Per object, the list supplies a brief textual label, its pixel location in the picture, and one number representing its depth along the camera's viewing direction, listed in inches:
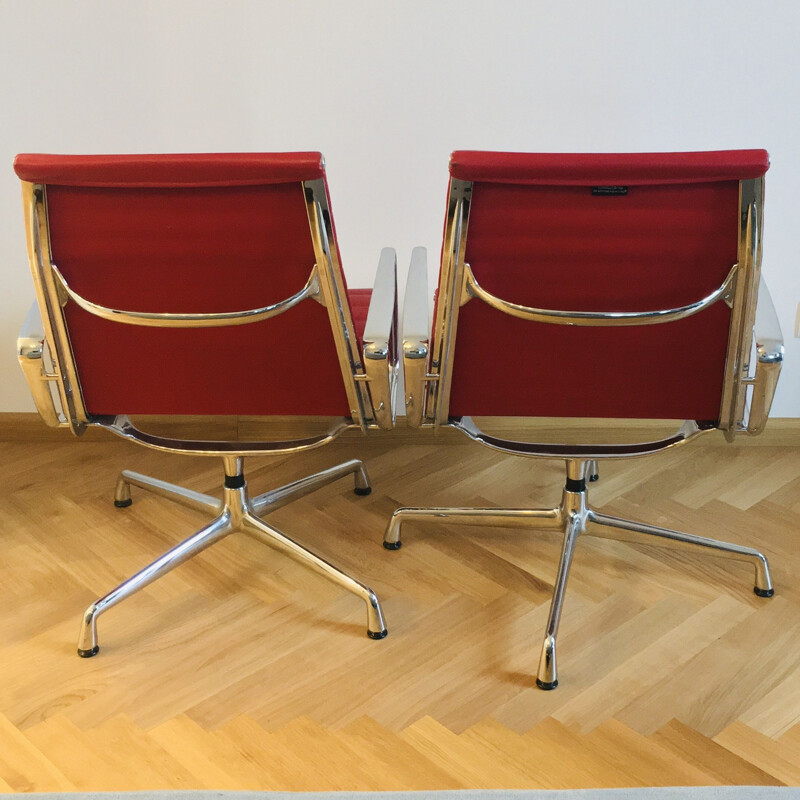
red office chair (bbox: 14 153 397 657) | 58.2
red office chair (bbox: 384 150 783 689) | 57.0
